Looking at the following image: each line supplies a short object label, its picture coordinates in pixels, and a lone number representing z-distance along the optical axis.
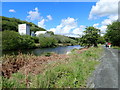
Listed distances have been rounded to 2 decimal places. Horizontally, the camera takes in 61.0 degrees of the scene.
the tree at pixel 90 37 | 20.45
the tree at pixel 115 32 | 16.19
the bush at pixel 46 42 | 49.79
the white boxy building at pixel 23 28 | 66.69
